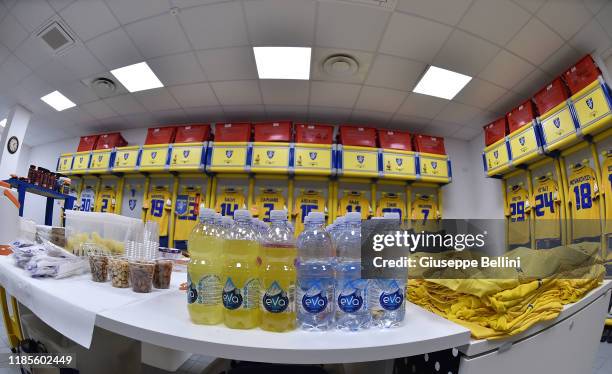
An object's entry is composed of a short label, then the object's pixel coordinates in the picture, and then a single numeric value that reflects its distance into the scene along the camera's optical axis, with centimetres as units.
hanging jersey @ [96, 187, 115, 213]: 404
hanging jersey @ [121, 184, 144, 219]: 399
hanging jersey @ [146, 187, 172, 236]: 369
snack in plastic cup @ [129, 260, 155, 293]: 79
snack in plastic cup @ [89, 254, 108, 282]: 90
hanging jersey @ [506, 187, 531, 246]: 280
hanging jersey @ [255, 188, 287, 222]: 353
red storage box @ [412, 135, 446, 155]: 350
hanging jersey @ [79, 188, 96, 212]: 411
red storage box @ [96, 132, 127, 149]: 414
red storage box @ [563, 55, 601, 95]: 221
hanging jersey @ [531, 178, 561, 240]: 248
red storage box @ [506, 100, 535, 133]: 273
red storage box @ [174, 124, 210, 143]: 366
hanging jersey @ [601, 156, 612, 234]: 199
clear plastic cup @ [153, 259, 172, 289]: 87
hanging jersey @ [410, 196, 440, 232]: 344
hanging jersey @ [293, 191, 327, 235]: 349
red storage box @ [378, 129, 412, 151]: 347
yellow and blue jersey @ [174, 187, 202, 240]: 360
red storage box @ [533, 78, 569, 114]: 244
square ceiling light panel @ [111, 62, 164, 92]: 301
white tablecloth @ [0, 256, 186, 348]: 58
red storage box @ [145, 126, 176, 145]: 377
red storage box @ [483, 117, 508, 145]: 301
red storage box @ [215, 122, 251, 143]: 352
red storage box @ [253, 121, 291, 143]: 344
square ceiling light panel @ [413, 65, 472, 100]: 276
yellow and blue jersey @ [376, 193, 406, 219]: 351
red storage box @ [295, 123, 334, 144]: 343
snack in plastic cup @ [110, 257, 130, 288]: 84
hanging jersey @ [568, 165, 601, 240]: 211
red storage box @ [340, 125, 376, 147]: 346
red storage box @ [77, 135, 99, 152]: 421
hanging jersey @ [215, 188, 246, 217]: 361
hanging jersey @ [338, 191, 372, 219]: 349
